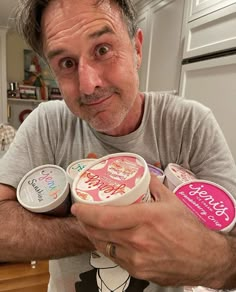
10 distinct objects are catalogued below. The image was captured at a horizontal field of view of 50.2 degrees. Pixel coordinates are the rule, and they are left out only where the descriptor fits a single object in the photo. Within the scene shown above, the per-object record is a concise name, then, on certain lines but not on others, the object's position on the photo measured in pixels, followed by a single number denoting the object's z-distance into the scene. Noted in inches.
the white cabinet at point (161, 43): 75.0
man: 16.0
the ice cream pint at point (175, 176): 22.6
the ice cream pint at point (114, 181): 14.4
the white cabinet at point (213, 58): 54.0
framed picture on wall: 153.1
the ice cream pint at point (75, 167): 21.4
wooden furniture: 68.9
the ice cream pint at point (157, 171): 23.1
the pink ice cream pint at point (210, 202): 19.8
